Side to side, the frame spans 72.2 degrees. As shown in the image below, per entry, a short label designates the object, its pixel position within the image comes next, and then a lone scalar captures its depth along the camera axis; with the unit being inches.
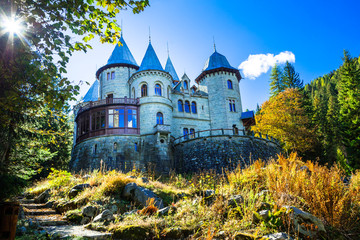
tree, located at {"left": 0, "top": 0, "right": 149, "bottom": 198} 241.3
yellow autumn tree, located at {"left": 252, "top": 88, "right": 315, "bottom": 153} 1203.6
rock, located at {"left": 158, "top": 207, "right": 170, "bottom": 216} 303.7
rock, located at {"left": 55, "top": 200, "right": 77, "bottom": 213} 379.3
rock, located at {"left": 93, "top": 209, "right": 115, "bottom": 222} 294.2
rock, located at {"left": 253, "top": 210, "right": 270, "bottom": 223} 240.8
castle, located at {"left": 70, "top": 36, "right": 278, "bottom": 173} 969.5
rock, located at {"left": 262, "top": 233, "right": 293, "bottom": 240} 206.5
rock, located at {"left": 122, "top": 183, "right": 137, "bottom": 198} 381.4
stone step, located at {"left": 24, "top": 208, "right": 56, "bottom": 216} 368.5
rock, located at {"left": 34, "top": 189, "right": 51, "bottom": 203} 459.6
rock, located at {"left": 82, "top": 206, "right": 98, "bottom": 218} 329.4
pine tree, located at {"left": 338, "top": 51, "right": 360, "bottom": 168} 1110.7
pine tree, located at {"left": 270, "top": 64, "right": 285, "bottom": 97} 1691.7
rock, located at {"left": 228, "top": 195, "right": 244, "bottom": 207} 286.2
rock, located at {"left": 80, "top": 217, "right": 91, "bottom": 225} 321.5
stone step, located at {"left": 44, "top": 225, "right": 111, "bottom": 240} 235.8
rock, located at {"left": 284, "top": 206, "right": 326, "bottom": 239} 221.9
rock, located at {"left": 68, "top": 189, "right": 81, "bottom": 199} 415.7
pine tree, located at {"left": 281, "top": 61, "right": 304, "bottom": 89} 1683.4
